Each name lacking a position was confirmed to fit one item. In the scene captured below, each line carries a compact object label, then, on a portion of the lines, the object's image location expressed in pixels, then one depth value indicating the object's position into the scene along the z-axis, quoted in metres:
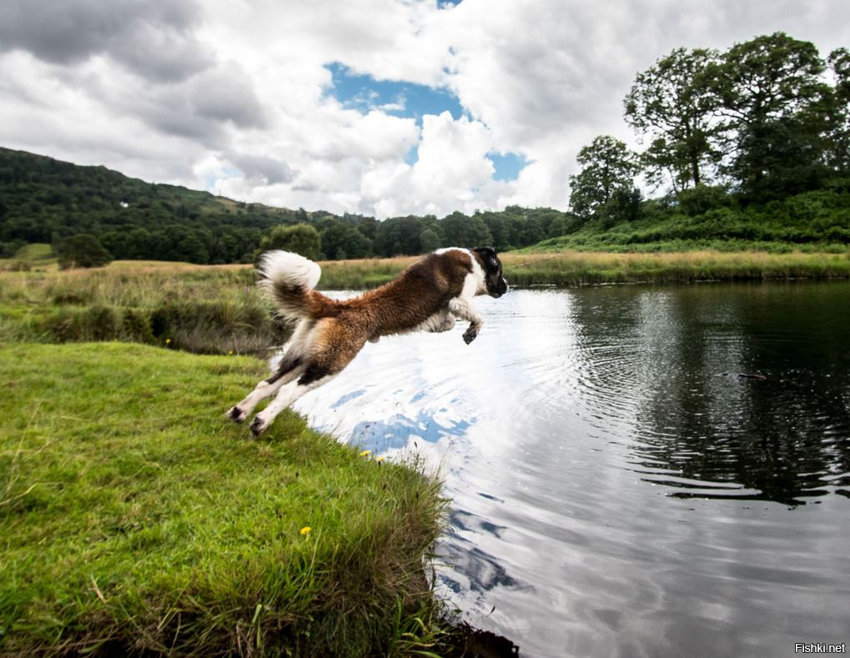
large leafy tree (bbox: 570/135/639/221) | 66.62
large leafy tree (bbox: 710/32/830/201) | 46.38
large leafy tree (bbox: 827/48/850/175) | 46.72
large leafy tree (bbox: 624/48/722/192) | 52.50
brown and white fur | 4.96
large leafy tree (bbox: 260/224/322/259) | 49.28
